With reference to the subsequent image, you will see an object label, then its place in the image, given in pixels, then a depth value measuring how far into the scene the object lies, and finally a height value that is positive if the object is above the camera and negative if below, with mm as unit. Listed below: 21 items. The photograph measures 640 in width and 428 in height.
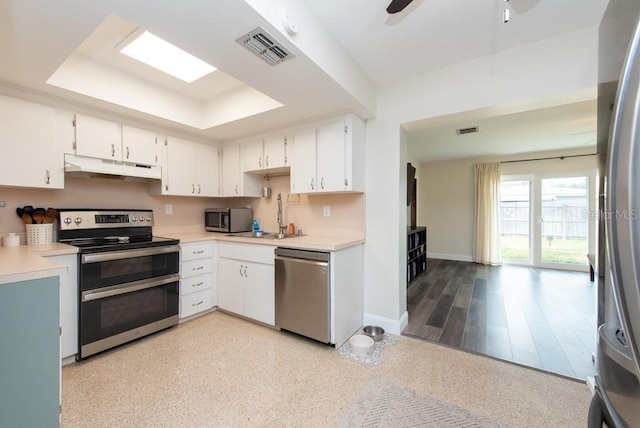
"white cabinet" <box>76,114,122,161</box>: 2416 +703
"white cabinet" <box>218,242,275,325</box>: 2686 -726
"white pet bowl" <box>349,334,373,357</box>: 2277 -1144
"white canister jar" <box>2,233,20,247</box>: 2141 -215
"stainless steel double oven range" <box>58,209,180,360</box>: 2121 -570
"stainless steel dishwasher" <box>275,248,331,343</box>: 2322 -733
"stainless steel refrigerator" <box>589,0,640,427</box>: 332 -12
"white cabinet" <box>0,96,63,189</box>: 2033 +530
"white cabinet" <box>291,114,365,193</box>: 2582 +553
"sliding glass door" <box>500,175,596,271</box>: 5152 -201
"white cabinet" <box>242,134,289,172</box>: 3074 +700
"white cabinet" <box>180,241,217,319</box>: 2809 -722
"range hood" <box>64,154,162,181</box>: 2328 +417
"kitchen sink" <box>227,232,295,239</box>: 3141 -280
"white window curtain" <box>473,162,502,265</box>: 5711 -44
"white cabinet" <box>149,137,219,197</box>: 3041 +528
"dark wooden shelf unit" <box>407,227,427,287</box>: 4438 -751
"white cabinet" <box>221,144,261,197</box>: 3453 +458
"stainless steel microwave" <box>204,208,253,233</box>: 3336 -93
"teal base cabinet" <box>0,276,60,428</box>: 1134 -619
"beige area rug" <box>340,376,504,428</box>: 1562 -1231
